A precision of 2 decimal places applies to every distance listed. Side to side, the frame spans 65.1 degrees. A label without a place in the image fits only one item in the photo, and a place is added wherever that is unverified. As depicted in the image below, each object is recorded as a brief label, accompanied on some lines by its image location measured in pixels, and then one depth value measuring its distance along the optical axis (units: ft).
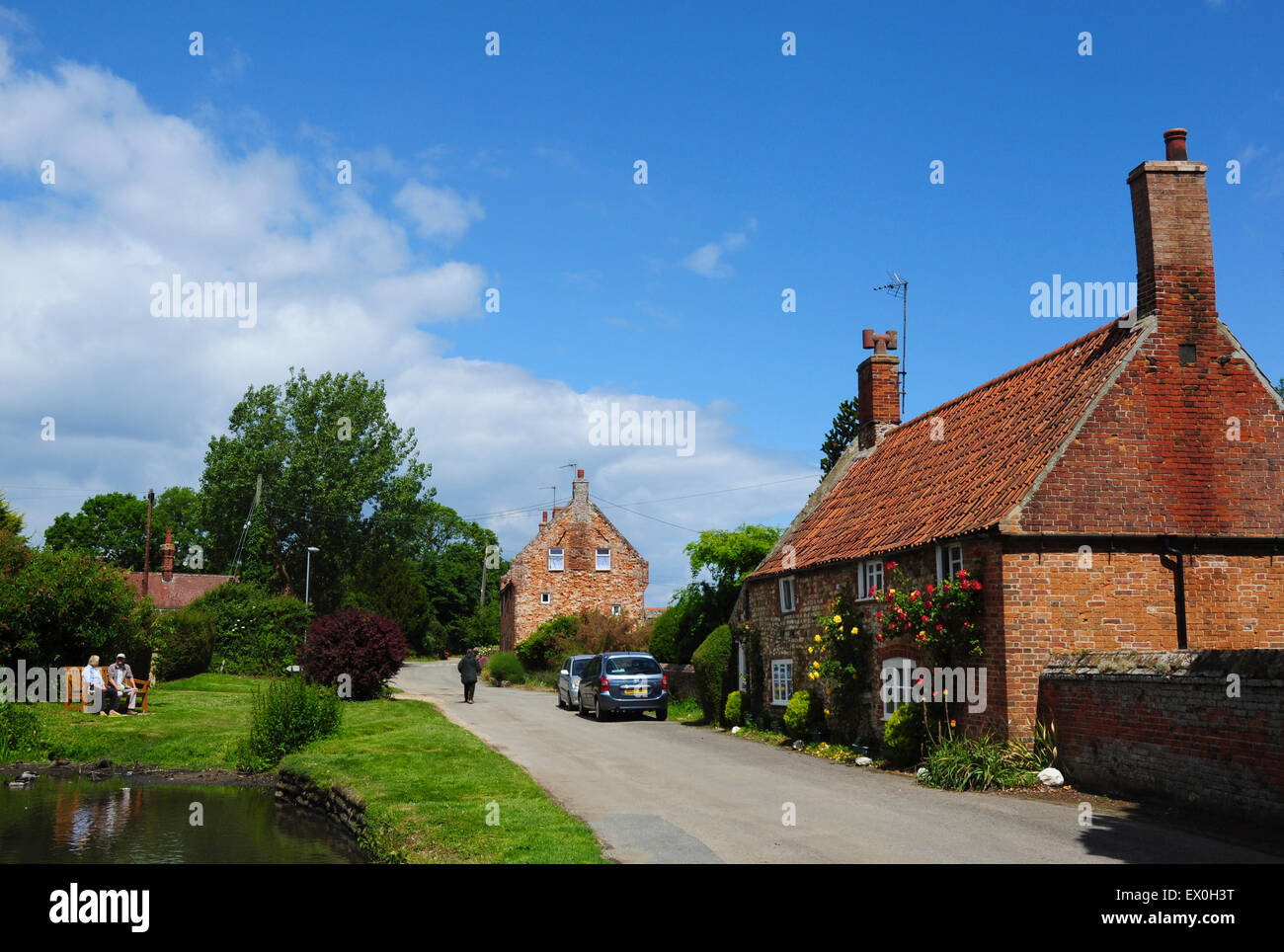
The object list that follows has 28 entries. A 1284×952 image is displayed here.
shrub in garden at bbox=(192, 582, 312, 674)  143.54
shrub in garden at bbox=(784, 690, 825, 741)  69.87
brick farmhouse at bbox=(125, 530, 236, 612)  187.52
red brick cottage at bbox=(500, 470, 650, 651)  174.09
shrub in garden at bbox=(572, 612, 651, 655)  135.74
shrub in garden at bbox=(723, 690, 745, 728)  81.87
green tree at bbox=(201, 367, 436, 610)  188.55
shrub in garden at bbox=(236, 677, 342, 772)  69.26
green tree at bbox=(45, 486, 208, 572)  253.65
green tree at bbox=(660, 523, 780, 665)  109.60
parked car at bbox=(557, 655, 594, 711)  102.01
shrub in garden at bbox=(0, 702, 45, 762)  73.05
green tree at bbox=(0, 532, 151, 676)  89.15
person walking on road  107.14
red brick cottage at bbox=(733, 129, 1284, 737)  49.73
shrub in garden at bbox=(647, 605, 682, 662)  120.16
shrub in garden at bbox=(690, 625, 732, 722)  86.43
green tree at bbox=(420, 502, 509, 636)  279.28
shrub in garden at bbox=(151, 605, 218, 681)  126.00
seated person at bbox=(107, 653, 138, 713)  86.53
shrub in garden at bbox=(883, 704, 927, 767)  54.95
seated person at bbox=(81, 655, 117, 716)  85.05
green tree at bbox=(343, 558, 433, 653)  212.84
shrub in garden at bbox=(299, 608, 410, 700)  100.68
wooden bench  87.18
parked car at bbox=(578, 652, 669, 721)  88.74
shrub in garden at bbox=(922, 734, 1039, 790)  46.96
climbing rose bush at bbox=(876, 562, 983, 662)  51.08
